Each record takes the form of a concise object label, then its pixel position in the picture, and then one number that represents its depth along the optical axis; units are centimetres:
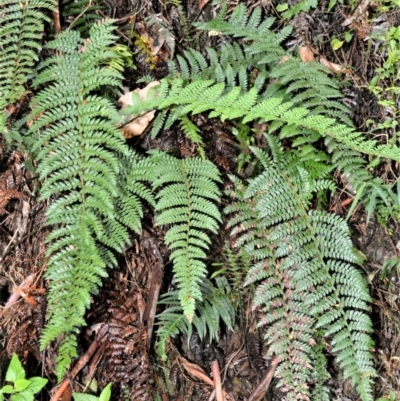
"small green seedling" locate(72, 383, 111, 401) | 268
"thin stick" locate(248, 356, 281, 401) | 298
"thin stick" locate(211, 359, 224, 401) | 302
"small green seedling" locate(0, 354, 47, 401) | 268
